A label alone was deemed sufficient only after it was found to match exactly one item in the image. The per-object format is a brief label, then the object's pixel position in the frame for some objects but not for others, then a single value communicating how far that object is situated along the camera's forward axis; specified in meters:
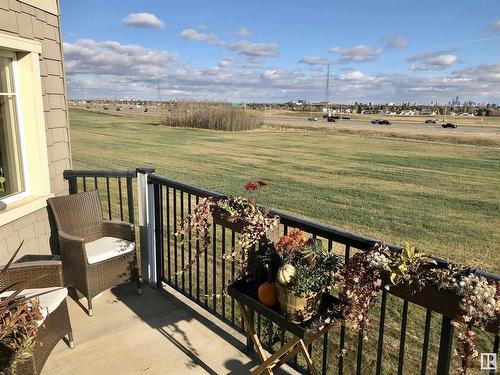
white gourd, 1.76
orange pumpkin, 1.92
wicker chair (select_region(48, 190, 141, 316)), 3.07
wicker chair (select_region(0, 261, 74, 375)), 2.20
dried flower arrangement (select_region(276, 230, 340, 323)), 1.74
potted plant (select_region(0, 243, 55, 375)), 1.79
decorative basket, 1.75
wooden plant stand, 1.77
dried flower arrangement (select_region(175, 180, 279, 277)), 2.27
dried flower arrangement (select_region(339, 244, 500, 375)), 1.40
